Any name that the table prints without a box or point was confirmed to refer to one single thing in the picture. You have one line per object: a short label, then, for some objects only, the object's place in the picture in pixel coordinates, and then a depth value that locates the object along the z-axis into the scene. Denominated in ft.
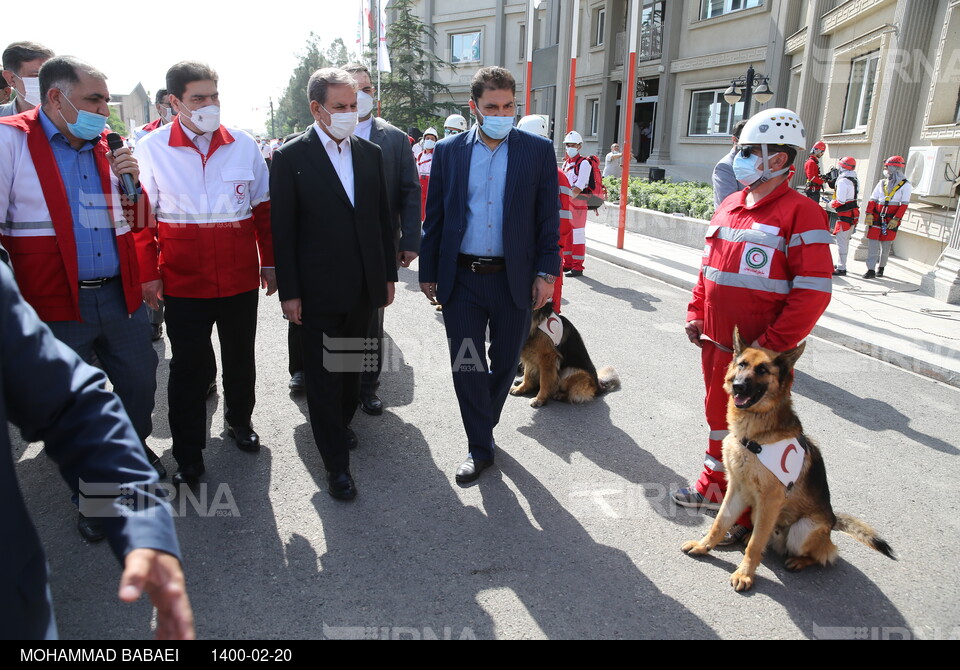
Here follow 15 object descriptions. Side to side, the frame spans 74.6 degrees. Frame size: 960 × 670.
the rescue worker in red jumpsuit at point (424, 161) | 43.16
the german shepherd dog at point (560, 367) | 17.17
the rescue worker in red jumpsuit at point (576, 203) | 33.40
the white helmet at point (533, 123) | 28.02
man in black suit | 11.57
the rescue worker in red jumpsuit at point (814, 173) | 36.43
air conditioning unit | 32.58
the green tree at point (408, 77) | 137.08
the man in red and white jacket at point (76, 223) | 10.09
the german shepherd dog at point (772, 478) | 9.74
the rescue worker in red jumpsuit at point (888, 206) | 33.83
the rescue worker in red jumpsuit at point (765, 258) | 10.08
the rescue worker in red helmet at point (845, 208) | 35.32
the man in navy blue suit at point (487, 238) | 12.48
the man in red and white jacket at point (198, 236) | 11.68
